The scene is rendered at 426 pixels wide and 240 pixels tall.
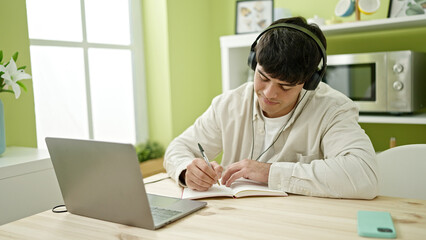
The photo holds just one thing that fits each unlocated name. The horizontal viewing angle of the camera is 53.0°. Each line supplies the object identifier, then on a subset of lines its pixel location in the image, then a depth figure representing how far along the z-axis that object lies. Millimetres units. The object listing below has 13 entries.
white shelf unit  2240
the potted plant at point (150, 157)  2795
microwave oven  2211
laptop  983
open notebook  1278
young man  1302
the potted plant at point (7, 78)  1711
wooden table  979
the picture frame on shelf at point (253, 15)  2924
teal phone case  935
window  2463
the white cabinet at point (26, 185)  1565
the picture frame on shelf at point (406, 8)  2285
